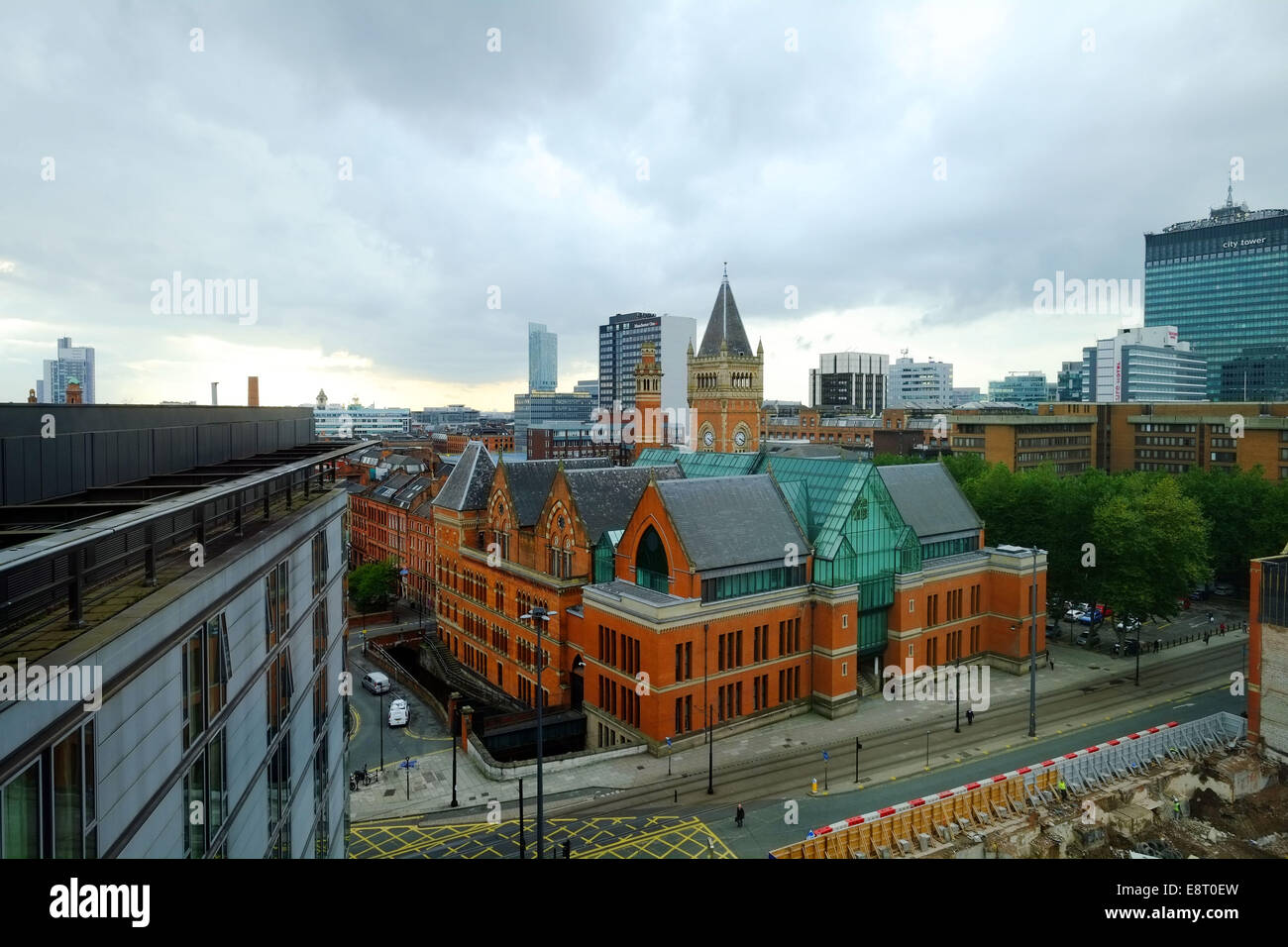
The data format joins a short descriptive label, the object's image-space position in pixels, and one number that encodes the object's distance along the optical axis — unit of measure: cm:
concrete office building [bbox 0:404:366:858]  1053
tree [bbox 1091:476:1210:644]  6278
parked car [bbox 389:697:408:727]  5525
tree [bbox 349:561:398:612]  8369
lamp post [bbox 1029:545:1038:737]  4798
